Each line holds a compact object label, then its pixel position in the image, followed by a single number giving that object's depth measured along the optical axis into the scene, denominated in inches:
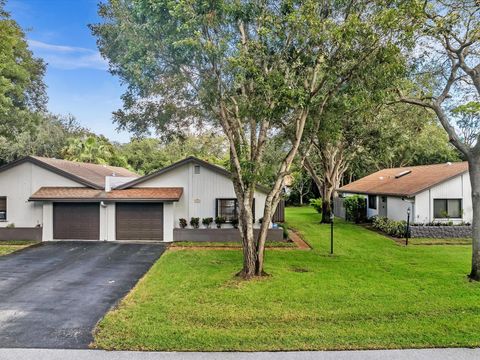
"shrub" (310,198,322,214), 1334.3
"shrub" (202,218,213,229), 705.0
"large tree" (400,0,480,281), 387.9
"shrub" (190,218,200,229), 708.7
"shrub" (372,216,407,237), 717.9
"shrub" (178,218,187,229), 708.0
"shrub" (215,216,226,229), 701.3
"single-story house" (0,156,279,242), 706.8
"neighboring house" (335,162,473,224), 739.4
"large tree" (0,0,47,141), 686.5
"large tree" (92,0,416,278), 353.7
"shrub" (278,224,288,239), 698.2
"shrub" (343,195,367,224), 1023.0
